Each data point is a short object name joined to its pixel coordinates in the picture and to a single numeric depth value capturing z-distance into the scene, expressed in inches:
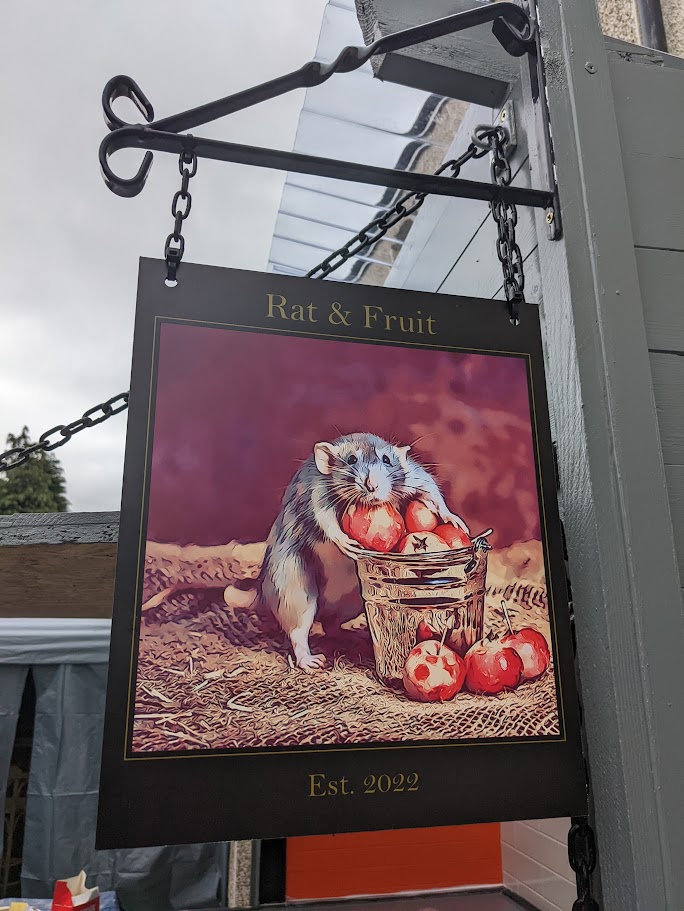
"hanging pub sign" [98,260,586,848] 28.6
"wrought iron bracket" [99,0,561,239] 35.7
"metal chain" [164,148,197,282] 34.3
